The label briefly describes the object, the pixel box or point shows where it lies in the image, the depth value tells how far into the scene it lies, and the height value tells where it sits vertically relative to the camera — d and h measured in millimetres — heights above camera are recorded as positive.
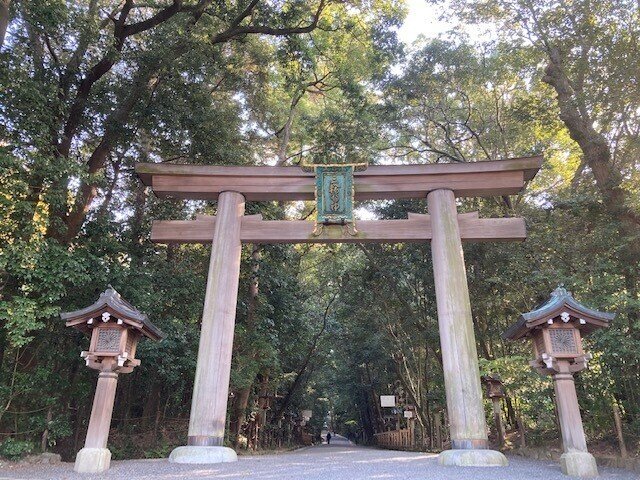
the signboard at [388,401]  18744 -121
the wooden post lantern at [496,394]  9938 +128
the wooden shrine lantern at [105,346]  5523 +624
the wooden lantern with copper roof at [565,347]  5355 +678
